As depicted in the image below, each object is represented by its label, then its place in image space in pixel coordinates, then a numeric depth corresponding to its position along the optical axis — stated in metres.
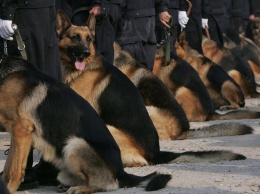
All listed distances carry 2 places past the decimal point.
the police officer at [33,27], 7.36
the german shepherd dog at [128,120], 7.96
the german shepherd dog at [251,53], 19.56
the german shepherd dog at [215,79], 13.32
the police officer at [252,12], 22.54
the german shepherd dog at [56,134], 6.62
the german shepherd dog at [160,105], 9.73
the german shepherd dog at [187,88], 11.80
